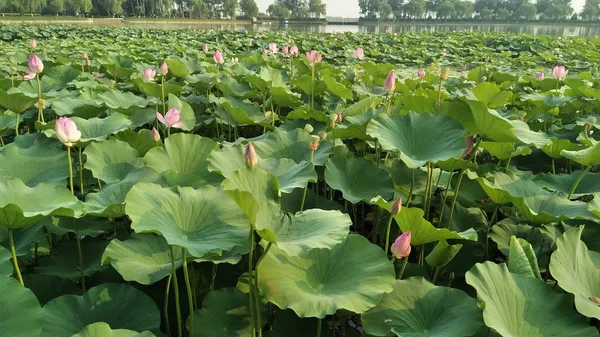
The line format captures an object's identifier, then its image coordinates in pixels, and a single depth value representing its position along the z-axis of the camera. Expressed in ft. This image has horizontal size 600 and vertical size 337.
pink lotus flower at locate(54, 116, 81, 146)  4.65
